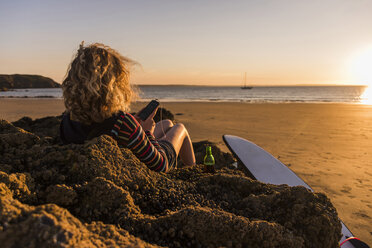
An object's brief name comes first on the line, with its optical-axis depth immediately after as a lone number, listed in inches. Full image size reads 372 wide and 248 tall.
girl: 74.6
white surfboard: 121.3
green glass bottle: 107.0
